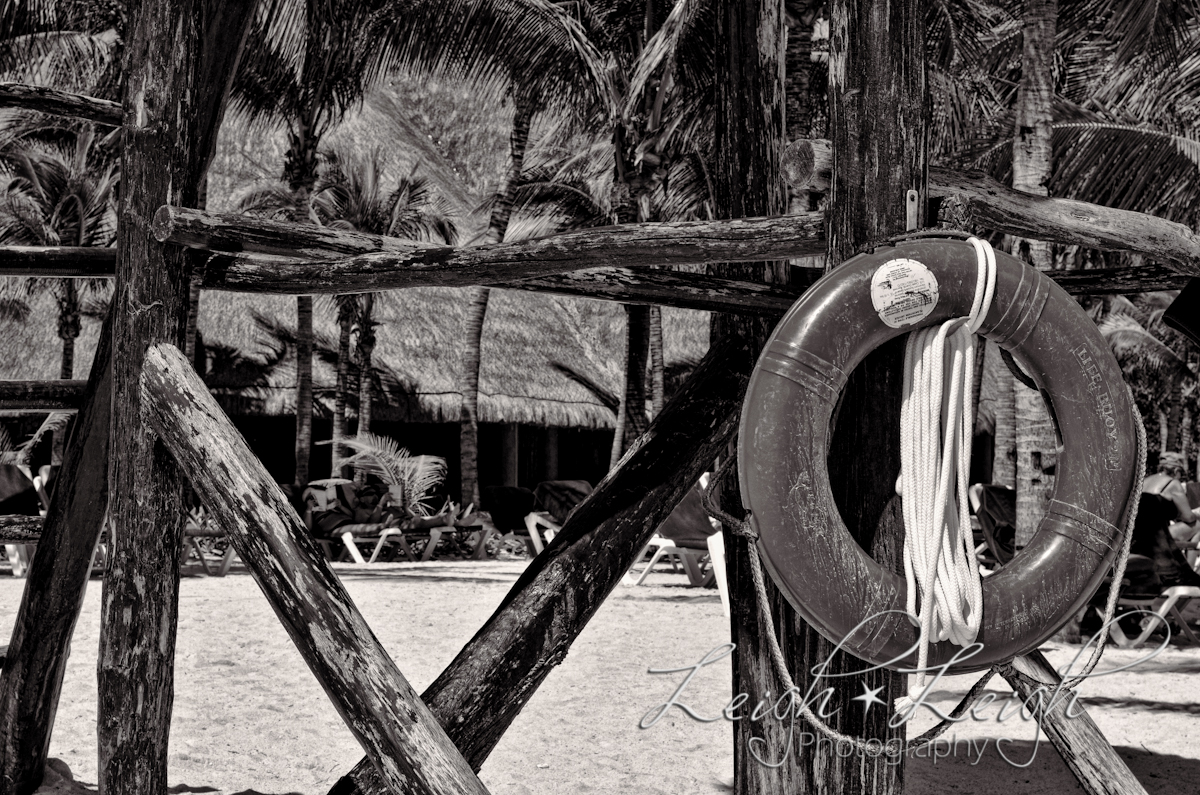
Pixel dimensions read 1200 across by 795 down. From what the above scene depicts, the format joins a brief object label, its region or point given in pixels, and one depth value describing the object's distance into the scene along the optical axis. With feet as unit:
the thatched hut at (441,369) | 54.44
